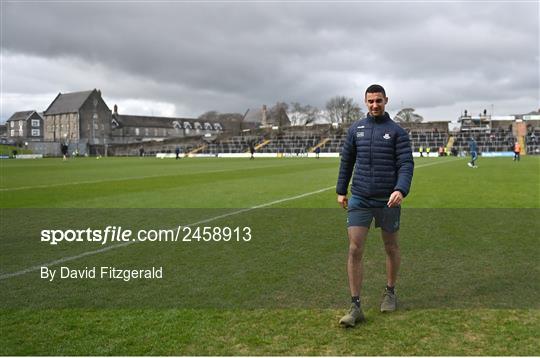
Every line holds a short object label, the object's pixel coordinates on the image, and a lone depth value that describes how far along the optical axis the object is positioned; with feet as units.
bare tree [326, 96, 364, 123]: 396.10
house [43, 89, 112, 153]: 420.36
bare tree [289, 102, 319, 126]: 444.14
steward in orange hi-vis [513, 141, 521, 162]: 147.62
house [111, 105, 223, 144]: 467.11
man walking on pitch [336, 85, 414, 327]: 16.55
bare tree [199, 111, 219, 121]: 581.77
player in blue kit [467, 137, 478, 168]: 107.96
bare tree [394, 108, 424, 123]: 404.36
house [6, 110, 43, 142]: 467.11
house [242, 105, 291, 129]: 466.70
